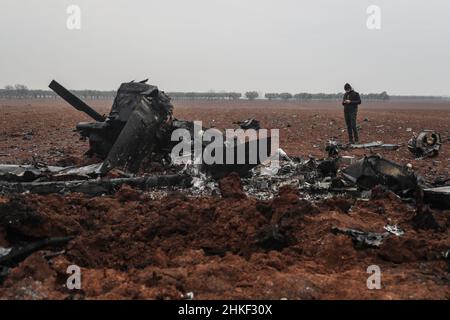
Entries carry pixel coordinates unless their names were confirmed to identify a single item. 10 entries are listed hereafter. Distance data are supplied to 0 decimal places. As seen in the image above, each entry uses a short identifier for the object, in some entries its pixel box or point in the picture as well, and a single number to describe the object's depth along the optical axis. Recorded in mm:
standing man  13828
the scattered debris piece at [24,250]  4129
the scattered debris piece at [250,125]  11344
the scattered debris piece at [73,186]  6566
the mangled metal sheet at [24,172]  7175
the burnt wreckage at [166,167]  6738
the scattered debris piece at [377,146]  12945
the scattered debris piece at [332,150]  10789
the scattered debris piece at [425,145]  11505
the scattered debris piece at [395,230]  5135
